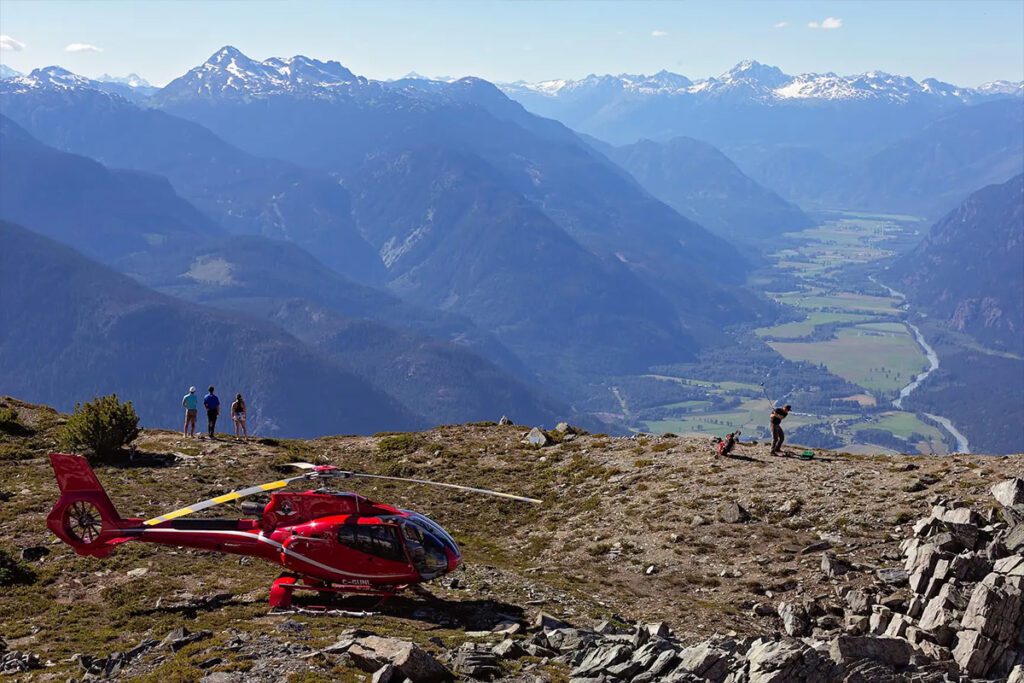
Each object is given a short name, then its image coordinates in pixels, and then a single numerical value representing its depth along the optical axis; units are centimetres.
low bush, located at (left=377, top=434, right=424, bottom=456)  5309
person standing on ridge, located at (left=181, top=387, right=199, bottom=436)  5088
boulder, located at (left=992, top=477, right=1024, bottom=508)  3416
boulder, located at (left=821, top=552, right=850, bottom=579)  3274
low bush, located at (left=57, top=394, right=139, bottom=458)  4331
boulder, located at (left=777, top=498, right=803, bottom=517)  3825
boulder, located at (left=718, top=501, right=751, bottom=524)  3816
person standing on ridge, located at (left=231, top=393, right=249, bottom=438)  5325
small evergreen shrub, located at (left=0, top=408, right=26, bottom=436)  4725
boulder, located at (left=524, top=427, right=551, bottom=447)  5288
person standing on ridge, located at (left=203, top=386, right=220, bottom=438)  5031
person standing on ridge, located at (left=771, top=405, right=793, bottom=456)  4506
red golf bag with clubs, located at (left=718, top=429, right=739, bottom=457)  4594
